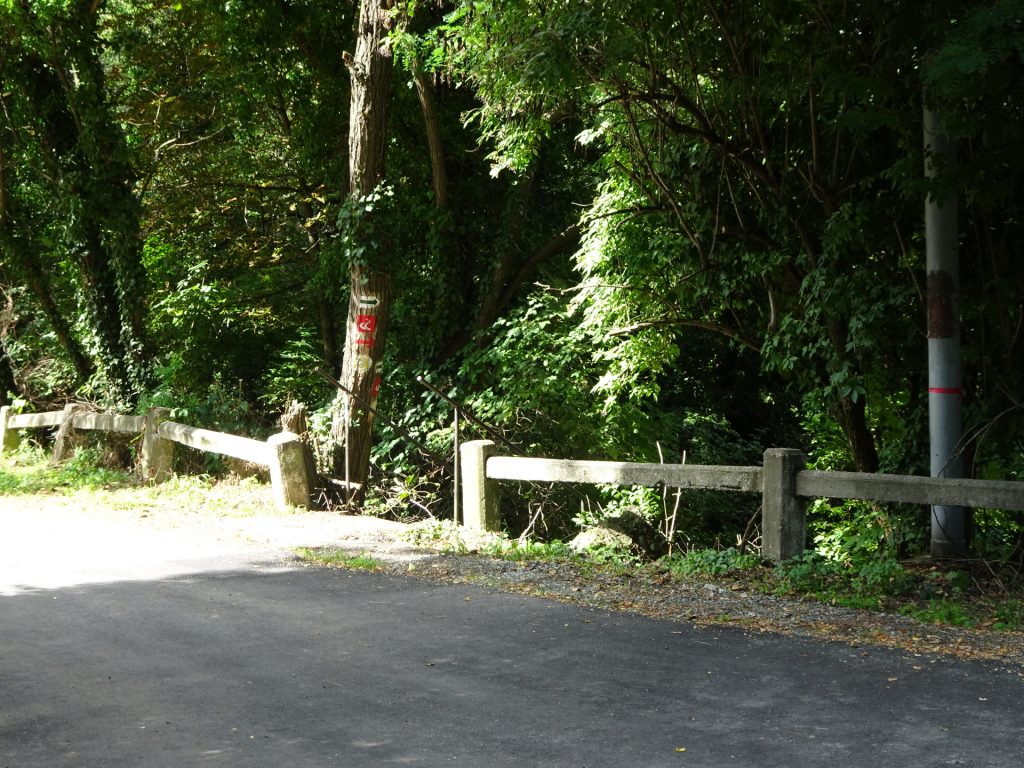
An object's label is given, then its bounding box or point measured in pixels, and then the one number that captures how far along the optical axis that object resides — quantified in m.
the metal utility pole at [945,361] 8.59
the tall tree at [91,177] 17.92
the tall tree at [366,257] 13.86
